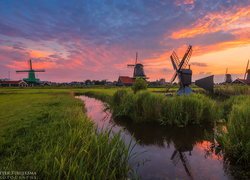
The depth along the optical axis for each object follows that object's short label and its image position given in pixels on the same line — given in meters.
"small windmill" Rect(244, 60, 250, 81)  66.81
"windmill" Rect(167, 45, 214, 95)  32.09
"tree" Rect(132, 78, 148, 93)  27.27
